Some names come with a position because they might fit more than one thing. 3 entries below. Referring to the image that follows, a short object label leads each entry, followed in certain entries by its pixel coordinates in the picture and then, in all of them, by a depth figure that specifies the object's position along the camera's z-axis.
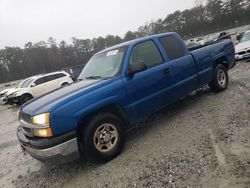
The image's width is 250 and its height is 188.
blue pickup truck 2.83
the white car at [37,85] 11.47
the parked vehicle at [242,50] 8.79
